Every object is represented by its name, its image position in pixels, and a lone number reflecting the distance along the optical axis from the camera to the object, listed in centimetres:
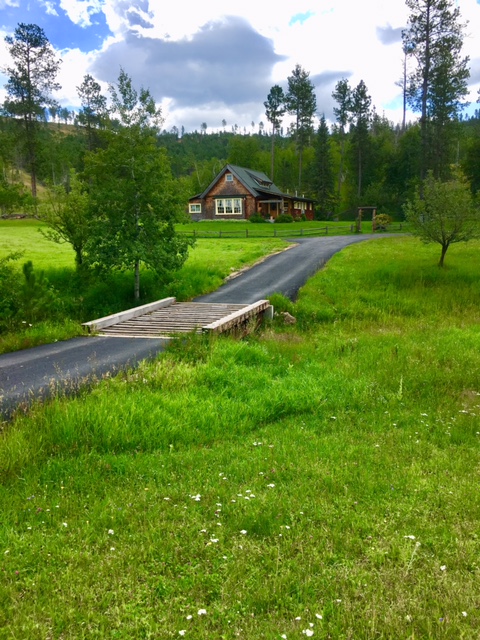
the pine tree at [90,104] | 6078
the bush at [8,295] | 1273
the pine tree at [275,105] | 7488
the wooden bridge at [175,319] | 1207
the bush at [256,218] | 5294
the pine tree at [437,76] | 3878
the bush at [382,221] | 4469
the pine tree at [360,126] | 6925
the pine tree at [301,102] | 7400
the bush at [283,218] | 5312
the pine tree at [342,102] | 7256
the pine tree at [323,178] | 6469
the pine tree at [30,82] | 4678
